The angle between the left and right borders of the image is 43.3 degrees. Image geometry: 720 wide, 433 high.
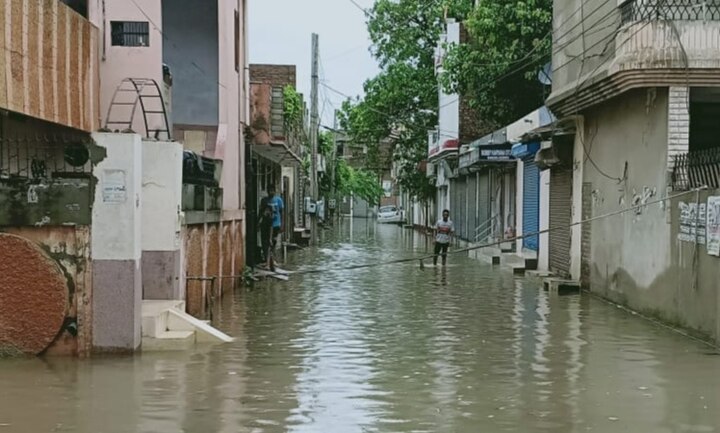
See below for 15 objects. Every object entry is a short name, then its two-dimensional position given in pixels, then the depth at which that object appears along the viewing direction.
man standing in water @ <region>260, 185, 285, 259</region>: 24.08
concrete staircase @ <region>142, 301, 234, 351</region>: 11.46
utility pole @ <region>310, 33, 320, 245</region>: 40.29
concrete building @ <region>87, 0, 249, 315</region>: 14.52
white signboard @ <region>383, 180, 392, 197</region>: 121.25
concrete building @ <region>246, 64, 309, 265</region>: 24.27
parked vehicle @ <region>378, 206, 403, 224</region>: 85.21
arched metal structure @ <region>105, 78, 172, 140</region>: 16.72
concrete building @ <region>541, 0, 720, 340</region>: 13.34
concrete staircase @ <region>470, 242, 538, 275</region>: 25.45
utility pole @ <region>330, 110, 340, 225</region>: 76.06
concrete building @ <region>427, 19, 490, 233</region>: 40.22
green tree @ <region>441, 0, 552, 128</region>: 28.59
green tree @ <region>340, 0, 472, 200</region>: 48.72
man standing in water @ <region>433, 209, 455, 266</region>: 26.69
